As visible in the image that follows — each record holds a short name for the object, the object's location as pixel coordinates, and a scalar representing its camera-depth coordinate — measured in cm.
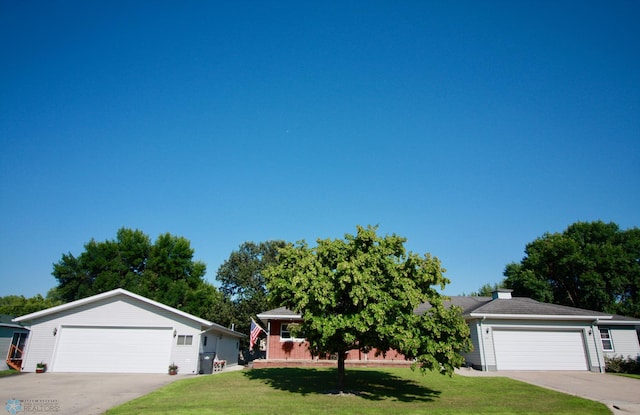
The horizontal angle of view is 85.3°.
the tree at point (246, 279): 4200
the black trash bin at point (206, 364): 1980
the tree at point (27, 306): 5562
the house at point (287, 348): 2225
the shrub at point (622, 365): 2045
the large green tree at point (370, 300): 1135
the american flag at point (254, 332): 2510
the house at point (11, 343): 2270
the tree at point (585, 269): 3288
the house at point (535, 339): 1944
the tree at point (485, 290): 5443
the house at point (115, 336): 1933
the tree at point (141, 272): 3900
